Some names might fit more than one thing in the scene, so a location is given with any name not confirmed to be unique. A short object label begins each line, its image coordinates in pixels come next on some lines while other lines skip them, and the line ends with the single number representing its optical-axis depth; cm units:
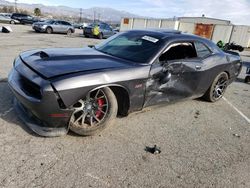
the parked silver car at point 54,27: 1593
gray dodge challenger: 226
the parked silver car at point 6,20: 2324
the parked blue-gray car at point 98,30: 1626
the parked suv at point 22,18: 2511
